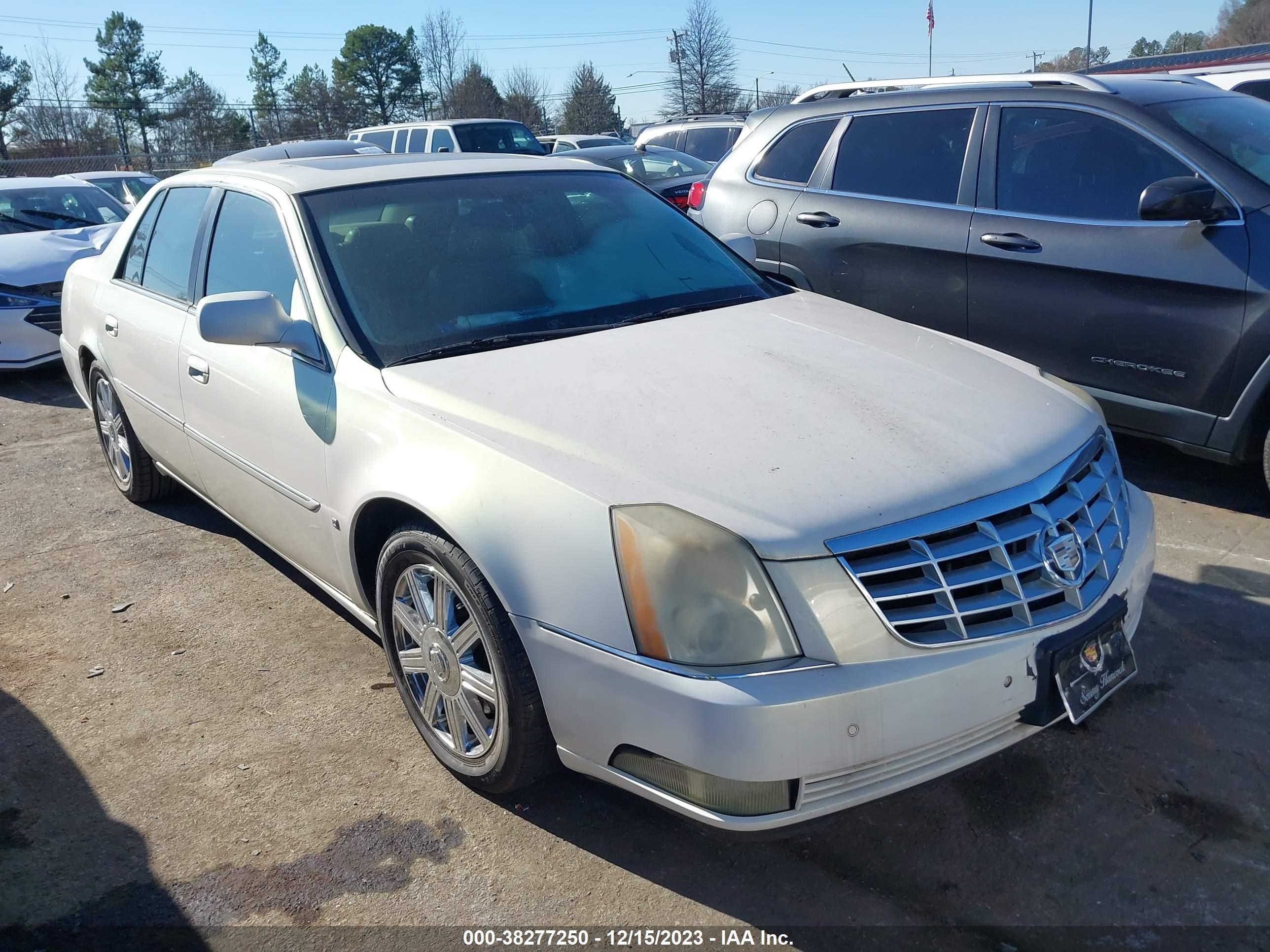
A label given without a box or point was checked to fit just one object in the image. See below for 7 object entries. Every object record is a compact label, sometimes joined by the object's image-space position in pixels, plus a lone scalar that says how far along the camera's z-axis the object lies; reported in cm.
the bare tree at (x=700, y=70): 5834
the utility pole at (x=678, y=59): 5812
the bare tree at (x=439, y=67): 5569
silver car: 217
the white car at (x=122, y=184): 1380
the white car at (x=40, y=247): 817
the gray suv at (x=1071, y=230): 418
